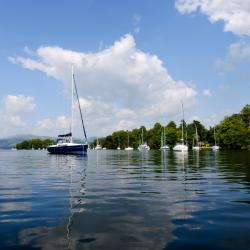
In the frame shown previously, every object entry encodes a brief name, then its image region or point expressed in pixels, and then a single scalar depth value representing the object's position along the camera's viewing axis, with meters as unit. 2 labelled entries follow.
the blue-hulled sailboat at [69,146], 59.53
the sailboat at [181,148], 100.36
